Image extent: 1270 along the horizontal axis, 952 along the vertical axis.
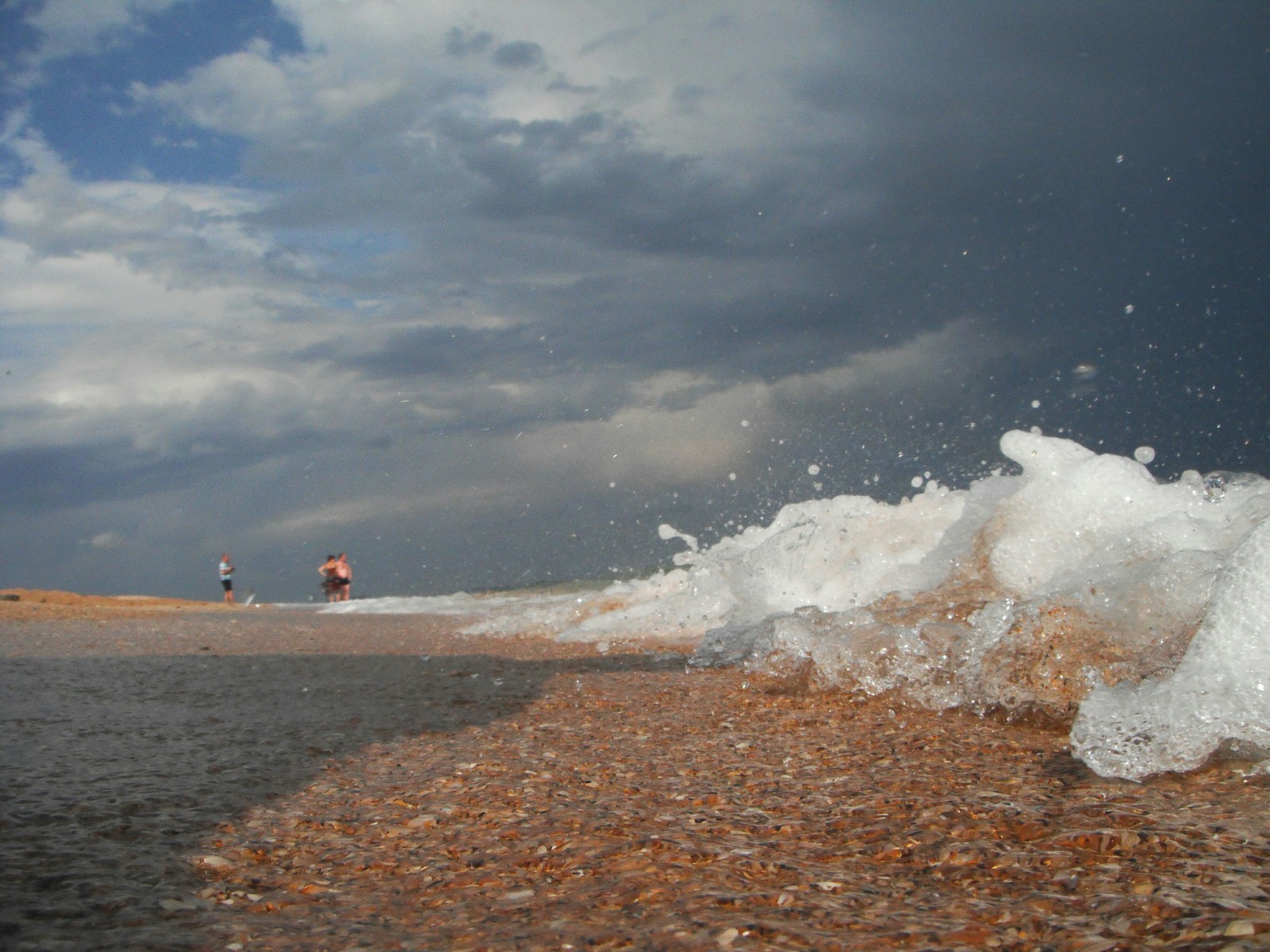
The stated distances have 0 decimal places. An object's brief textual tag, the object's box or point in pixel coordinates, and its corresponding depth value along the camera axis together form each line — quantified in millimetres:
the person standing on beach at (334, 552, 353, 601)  26438
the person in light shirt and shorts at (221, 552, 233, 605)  25453
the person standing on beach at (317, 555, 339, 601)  26453
